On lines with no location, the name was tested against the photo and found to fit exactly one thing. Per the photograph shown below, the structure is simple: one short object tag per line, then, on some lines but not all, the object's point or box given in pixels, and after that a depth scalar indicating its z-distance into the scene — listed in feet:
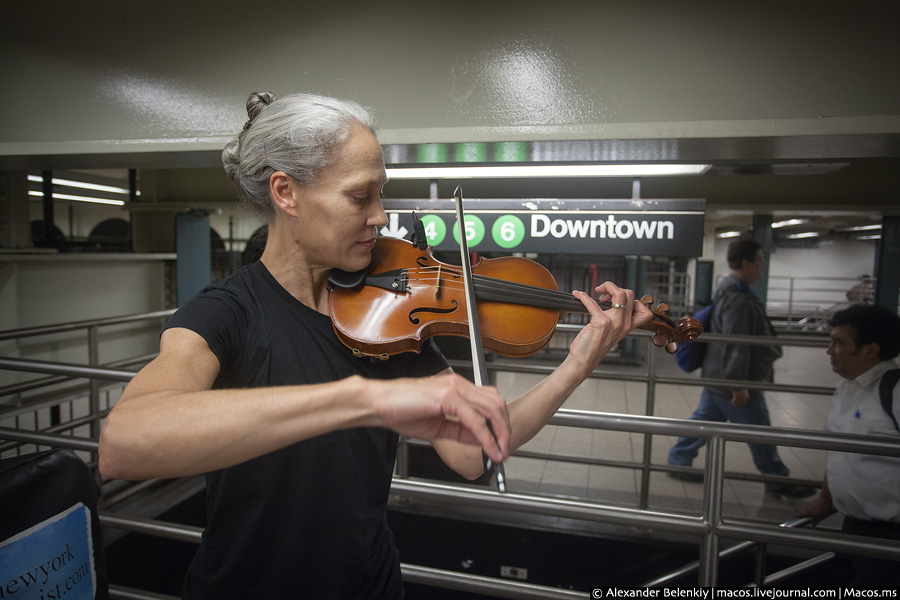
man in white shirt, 6.16
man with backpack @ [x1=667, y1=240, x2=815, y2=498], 11.16
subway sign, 8.14
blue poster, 4.28
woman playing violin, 2.76
